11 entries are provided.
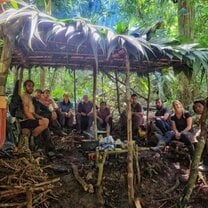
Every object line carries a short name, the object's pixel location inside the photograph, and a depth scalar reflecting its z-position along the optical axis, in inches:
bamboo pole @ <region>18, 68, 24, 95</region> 159.7
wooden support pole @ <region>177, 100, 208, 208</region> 132.6
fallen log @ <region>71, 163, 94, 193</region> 139.1
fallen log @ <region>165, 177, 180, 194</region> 150.4
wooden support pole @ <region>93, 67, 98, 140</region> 184.0
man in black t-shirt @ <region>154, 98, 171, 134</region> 195.3
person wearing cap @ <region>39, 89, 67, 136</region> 208.8
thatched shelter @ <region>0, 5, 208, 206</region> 109.9
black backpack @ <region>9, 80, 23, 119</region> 157.5
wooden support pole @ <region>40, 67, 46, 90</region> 275.1
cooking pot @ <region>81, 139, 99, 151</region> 174.9
